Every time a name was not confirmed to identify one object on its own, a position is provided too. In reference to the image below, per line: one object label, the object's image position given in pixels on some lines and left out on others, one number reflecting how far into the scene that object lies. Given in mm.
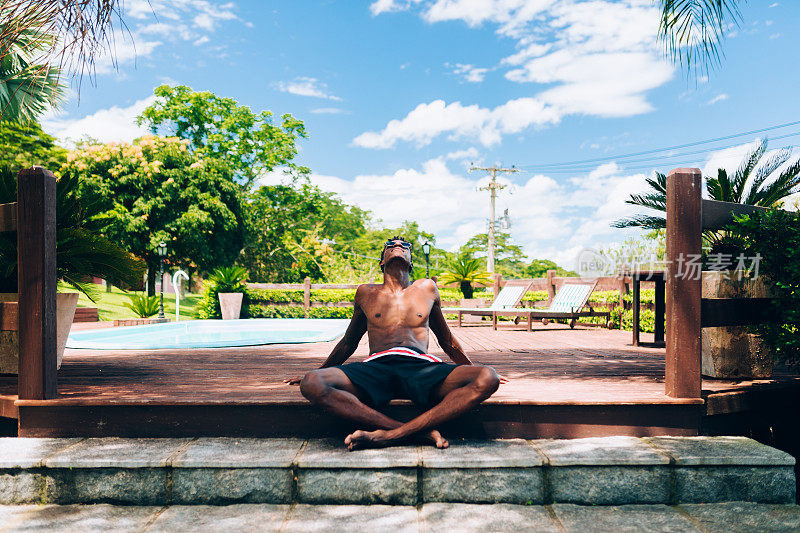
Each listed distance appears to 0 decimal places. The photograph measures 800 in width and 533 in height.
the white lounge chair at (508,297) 11531
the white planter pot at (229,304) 15461
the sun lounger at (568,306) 9617
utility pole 31747
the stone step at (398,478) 2561
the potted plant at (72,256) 3861
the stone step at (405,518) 2314
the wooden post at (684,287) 2998
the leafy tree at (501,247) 63125
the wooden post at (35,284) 2955
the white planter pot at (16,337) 3809
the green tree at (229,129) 28062
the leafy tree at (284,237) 29516
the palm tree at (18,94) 11844
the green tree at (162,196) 22938
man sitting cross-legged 2732
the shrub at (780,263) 3209
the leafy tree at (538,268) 64438
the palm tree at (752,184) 7035
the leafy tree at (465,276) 16266
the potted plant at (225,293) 15555
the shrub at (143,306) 15094
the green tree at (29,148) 20580
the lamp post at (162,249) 17609
